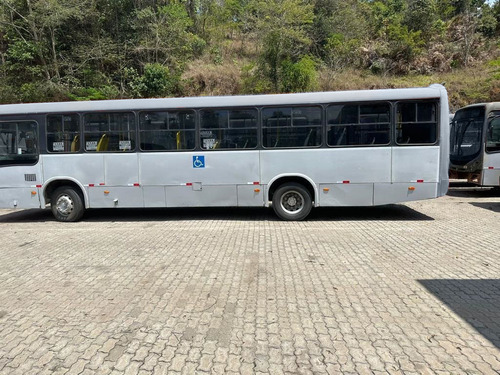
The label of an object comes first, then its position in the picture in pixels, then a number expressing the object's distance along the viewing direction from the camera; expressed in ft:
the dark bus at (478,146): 35.84
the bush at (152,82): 74.43
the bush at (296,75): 70.13
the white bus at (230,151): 25.29
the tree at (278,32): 71.26
